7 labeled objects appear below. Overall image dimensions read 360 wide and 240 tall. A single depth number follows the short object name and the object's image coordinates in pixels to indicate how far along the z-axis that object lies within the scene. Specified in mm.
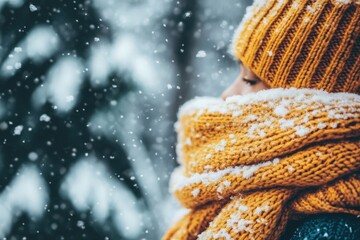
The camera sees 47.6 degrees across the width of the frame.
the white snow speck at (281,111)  1053
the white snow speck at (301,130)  979
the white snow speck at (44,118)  2606
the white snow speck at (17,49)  2359
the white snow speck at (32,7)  2301
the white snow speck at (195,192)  1142
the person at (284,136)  964
